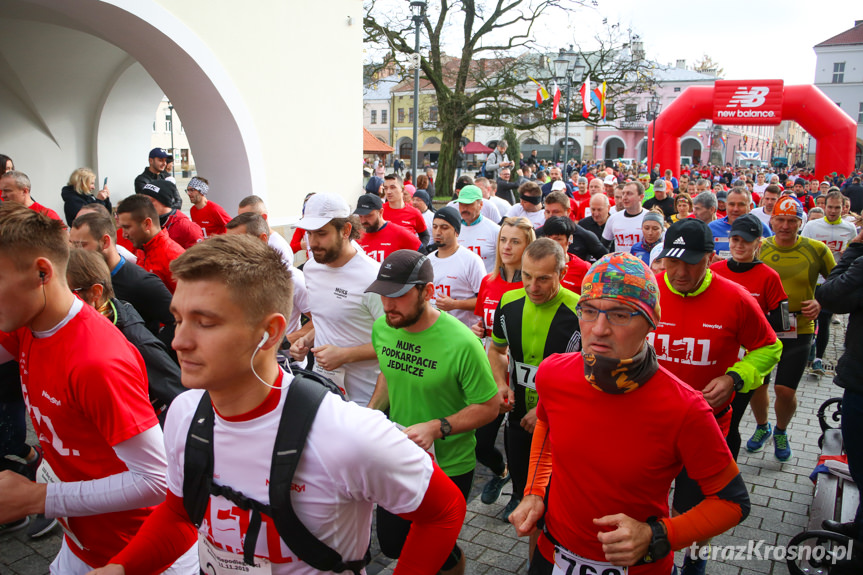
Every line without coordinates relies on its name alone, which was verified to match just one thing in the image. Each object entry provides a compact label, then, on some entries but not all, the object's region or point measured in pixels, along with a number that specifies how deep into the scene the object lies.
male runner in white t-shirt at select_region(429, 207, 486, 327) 5.95
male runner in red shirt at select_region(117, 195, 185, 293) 5.47
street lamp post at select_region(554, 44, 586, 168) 18.65
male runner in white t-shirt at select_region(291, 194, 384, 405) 4.27
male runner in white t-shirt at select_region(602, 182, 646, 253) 8.19
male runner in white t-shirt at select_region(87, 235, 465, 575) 1.64
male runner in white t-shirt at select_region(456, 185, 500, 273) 7.43
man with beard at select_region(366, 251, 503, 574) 3.40
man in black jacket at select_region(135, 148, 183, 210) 10.88
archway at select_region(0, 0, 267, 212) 9.79
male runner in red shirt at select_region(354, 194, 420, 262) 7.01
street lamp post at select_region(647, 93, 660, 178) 30.55
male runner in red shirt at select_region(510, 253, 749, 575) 2.17
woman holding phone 9.27
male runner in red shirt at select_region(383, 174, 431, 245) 9.27
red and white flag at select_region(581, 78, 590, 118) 20.11
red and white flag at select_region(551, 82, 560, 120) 21.09
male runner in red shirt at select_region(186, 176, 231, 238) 8.98
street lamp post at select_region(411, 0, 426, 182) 13.90
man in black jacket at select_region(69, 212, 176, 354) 4.42
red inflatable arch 22.20
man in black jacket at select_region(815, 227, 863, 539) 3.59
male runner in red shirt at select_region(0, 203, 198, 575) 2.24
